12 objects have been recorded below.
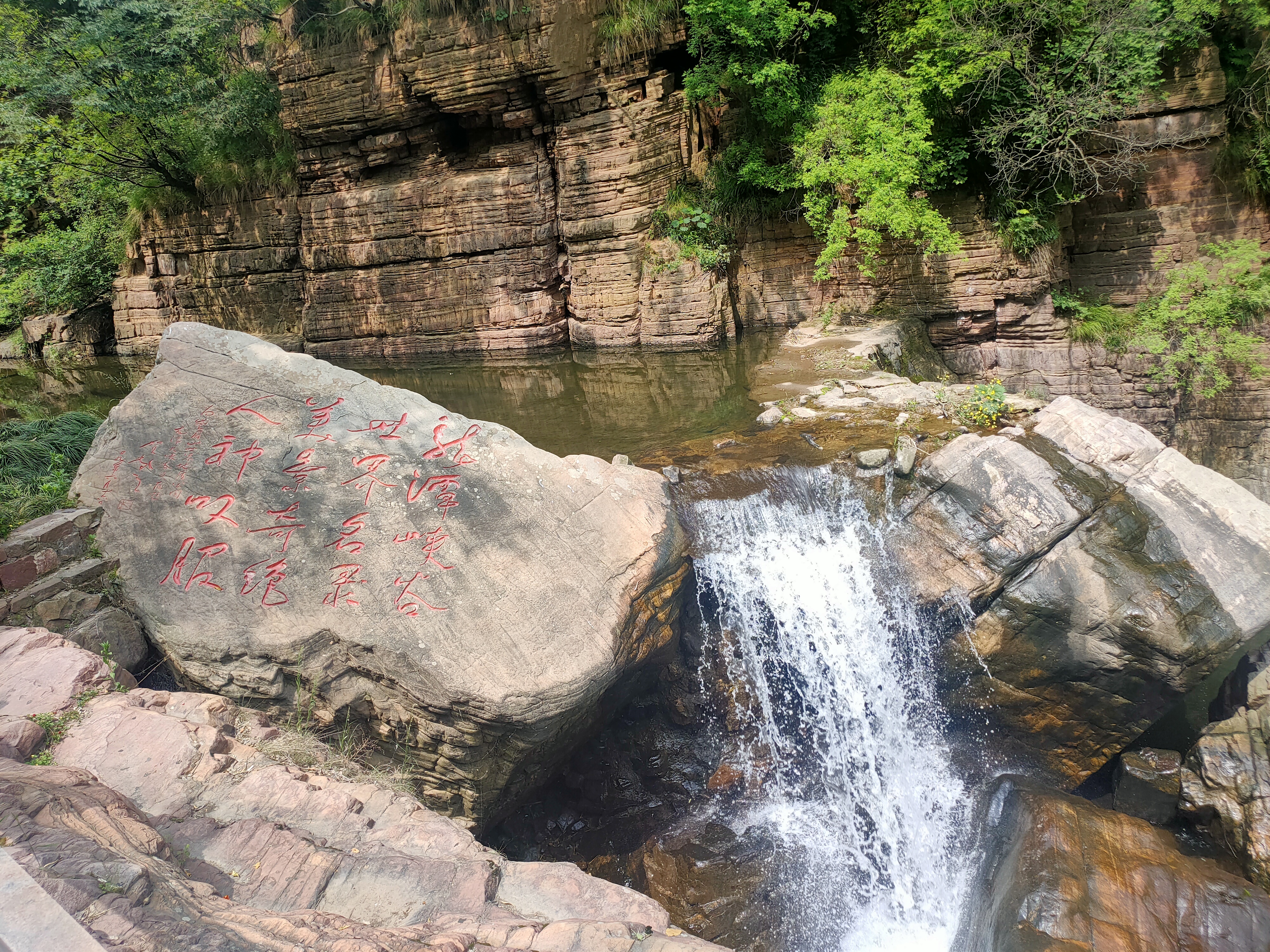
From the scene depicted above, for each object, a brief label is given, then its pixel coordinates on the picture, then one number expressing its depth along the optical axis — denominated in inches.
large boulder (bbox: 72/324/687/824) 171.6
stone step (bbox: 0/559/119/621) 174.6
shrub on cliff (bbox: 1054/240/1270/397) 321.1
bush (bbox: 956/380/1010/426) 259.6
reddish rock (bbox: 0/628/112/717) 149.3
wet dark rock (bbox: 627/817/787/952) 180.2
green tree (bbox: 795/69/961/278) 339.6
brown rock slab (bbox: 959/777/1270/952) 156.6
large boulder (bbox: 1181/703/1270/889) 174.6
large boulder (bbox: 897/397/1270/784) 202.8
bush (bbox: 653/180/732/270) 415.5
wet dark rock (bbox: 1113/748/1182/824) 206.5
